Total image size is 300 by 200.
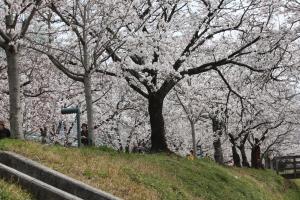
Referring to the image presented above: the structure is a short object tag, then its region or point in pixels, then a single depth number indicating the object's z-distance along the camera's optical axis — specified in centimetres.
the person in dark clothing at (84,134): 1847
